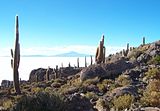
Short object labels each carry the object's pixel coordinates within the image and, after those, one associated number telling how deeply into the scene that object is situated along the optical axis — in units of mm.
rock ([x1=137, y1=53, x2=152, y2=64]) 15811
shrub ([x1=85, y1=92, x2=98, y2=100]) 7392
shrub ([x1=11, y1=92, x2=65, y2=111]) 5044
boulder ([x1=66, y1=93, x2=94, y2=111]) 5485
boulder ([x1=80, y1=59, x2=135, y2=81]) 11974
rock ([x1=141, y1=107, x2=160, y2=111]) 4711
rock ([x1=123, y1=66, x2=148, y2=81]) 10931
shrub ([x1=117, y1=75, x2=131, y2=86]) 9376
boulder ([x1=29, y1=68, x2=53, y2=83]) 29594
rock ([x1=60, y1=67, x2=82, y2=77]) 26830
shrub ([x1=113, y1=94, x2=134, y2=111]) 5642
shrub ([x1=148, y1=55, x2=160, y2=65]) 13481
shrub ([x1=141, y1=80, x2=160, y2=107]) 5629
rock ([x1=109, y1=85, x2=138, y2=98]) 6907
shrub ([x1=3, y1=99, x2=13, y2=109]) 5544
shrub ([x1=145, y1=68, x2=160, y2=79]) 9435
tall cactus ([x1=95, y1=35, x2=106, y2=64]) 14531
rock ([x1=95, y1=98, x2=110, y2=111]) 5857
